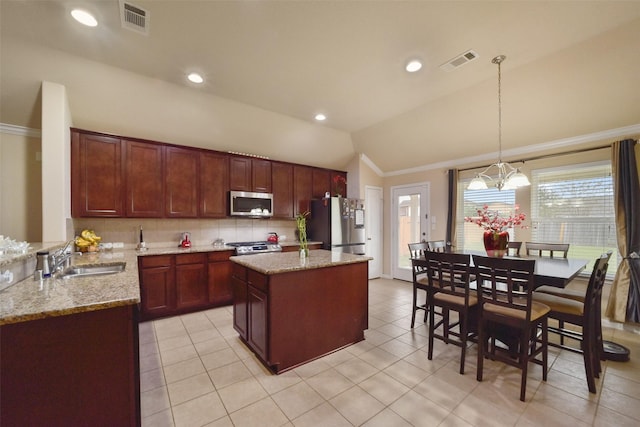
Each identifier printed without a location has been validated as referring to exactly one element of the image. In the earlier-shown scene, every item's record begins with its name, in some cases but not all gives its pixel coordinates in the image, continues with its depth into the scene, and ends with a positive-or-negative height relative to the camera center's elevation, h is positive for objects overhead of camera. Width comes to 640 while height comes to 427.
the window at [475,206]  3.98 +0.09
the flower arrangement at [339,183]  5.40 +0.63
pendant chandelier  2.64 +0.35
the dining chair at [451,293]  2.23 -0.75
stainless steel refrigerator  4.78 -0.22
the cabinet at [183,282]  3.29 -0.94
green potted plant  2.64 -0.23
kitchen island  2.18 -0.85
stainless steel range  3.95 -0.55
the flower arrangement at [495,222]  2.80 -0.11
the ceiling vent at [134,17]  1.98 +1.57
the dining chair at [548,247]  3.04 -0.44
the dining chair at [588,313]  1.95 -0.84
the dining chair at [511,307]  1.89 -0.77
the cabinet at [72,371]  1.08 -0.70
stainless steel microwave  4.17 +0.15
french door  5.02 -0.18
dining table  2.00 -0.51
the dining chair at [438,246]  3.61 -0.48
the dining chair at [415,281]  2.88 -0.83
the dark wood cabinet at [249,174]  4.24 +0.66
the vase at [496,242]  2.88 -0.34
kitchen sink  2.23 -0.49
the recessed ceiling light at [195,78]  2.88 +1.54
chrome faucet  1.85 -0.35
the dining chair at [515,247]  3.34 -0.46
